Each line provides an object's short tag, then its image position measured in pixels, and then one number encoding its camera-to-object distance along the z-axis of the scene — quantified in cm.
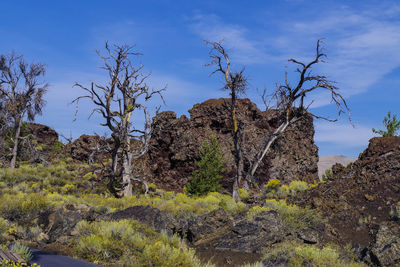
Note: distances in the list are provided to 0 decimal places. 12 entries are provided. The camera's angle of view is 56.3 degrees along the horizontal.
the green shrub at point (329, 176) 1877
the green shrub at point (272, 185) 2562
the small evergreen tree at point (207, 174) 2467
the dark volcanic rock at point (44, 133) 4678
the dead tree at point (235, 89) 2317
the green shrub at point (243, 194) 2257
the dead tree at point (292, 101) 2300
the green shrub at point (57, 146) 4409
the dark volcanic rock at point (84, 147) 3909
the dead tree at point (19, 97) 3269
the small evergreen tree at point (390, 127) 3002
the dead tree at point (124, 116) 2347
